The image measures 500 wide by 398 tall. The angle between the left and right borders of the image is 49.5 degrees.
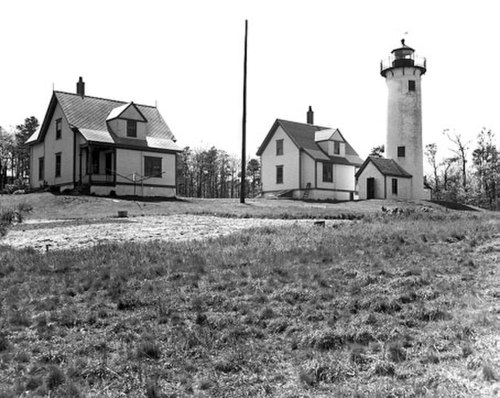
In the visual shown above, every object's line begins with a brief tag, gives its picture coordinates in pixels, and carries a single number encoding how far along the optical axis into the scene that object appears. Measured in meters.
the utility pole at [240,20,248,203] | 28.80
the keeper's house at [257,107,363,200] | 41.12
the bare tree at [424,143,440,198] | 68.31
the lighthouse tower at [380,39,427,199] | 42.97
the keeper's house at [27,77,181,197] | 33.03
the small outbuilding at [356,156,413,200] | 41.69
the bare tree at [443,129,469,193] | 60.62
